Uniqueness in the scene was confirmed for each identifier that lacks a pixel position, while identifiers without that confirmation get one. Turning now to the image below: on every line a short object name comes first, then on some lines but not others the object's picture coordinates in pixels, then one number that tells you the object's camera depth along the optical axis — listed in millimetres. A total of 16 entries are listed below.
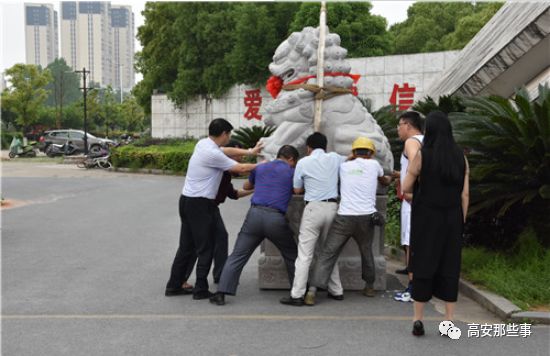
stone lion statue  5699
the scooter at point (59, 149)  28402
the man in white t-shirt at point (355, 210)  4957
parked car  29234
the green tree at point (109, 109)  47469
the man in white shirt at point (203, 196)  5160
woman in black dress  4074
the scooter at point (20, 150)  27719
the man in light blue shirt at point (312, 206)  5016
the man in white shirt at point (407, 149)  4500
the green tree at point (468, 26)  25375
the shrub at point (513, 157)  5551
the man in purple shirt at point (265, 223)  4996
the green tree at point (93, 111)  44375
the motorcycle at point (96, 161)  21875
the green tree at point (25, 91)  35125
